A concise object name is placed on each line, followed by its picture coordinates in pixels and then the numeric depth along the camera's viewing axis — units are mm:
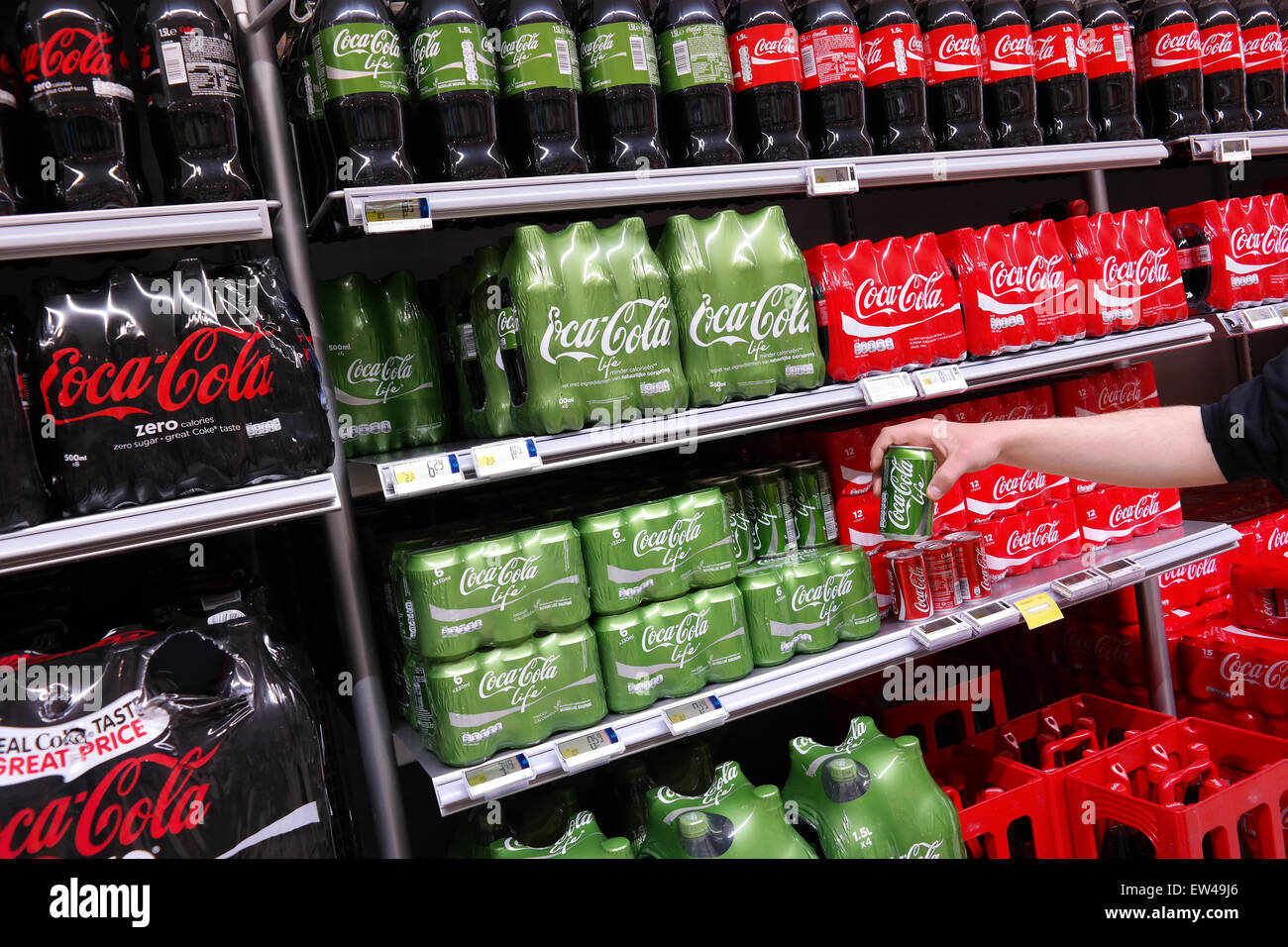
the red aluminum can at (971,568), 2221
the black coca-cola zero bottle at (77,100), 1511
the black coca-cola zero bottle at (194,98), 1572
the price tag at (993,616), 2127
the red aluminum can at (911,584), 2174
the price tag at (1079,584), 2254
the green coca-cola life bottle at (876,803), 1913
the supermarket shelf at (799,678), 1732
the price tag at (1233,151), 2555
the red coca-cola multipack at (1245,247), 2609
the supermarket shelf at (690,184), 1654
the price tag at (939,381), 2107
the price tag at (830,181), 2039
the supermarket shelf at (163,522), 1418
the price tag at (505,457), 1693
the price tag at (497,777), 1650
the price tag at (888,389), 2061
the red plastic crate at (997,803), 2168
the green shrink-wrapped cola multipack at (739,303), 1959
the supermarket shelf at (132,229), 1426
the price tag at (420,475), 1623
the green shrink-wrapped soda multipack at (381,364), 1862
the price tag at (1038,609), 2162
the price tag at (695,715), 1831
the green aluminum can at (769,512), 2156
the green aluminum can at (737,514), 2117
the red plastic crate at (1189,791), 2059
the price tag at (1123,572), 2307
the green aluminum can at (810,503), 2195
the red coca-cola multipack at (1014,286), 2271
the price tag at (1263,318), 2527
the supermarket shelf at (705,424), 1685
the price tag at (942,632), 2068
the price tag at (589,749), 1737
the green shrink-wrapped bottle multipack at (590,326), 1776
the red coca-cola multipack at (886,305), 2127
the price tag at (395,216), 1631
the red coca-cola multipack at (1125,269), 2414
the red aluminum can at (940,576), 2182
